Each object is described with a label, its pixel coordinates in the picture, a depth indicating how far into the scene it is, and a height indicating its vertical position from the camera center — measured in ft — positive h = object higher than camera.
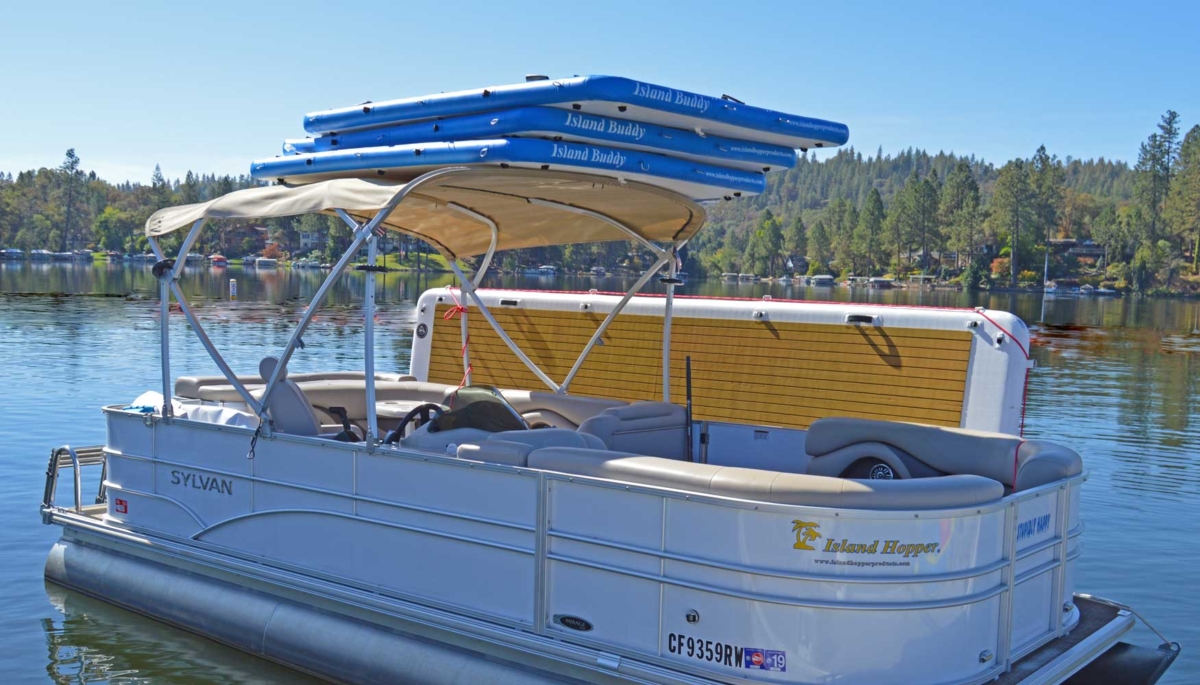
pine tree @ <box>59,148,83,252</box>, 569.23 +37.51
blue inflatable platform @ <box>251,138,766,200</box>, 20.03 +1.95
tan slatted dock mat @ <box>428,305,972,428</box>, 32.55 -3.12
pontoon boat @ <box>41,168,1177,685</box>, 16.99 -4.42
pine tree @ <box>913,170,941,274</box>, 435.12 +24.26
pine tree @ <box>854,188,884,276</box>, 472.85 +19.28
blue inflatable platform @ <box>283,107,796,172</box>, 20.01 +2.50
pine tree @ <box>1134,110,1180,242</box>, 411.81 +38.78
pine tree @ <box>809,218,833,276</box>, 543.39 +10.95
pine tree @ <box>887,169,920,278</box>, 438.81 +21.67
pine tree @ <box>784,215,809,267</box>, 569.23 +15.71
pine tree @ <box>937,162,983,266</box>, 418.10 +24.04
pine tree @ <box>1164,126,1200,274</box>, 371.15 +27.22
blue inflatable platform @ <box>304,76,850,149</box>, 19.60 +2.95
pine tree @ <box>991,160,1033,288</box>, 408.87 +26.55
